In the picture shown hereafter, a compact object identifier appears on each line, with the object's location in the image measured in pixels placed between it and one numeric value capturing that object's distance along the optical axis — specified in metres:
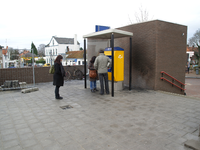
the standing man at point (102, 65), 6.55
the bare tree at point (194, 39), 39.30
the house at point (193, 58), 42.72
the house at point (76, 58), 41.75
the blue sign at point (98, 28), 8.27
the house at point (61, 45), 55.34
